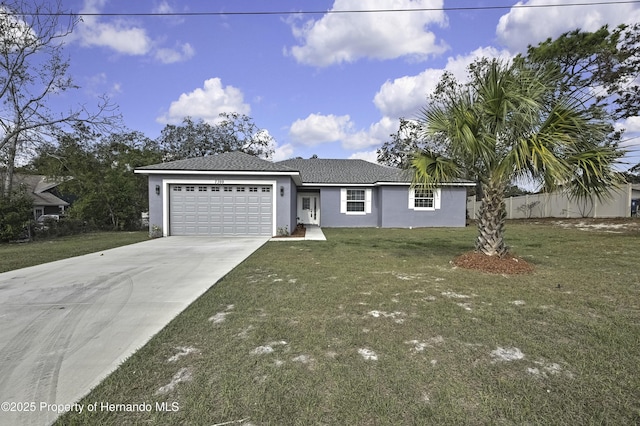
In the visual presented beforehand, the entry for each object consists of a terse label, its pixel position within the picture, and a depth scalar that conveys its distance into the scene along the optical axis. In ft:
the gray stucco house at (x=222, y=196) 42.39
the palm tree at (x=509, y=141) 17.61
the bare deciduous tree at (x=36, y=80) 45.37
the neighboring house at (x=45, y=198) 96.48
